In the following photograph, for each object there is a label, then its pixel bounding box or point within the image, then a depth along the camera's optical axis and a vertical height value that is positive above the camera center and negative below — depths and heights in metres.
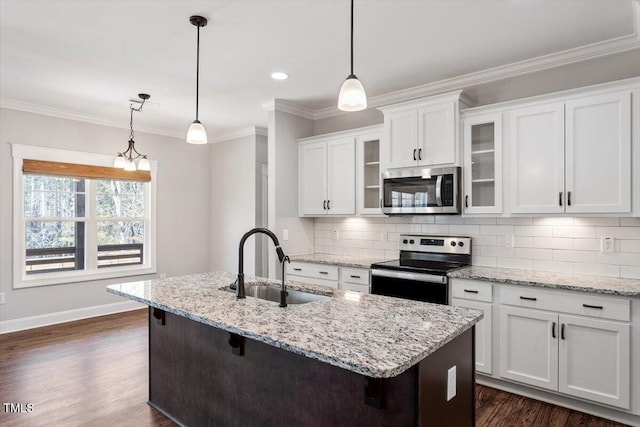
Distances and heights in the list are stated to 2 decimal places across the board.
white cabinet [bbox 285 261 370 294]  3.74 -0.63
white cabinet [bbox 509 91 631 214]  2.71 +0.42
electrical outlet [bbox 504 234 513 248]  3.40 -0.24
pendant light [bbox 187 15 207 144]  2.62 +0.55
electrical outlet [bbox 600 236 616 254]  2.94 -0.24
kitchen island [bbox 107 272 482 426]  1.49 -0.68
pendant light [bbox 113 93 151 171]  4.02 +0.52
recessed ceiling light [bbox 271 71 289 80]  3.58 +1.27
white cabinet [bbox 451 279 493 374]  3.02 -0.72
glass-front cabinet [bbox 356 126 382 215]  4.11 +0.41
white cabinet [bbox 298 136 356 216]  4.23 +0.42
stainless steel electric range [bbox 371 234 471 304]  3.23 -0.47
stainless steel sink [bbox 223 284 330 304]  2.47 -0.53
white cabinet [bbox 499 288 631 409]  2.54 -0.95
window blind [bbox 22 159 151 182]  4.62 +0.54
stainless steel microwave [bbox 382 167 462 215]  3.41 +0.20
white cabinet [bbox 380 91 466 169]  3.42 +0.74
